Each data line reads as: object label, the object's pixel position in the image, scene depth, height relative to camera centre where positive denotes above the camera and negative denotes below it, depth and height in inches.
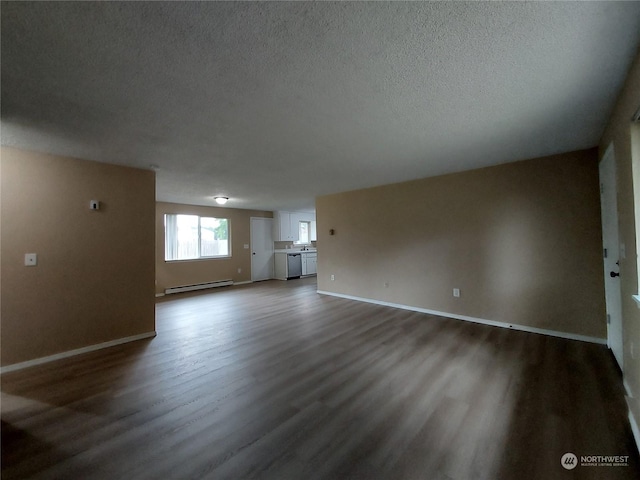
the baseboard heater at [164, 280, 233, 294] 247.2 -39.7
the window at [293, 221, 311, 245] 374.0 +18.9
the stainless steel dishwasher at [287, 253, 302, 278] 327.3 -24.4
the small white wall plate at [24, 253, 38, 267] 106.4 -3.0
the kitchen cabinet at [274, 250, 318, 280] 327.3 -23.2
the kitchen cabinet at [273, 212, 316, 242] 334.5 +28.8
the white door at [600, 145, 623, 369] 95.9 -4.6
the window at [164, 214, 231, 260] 252.1 +12.1
